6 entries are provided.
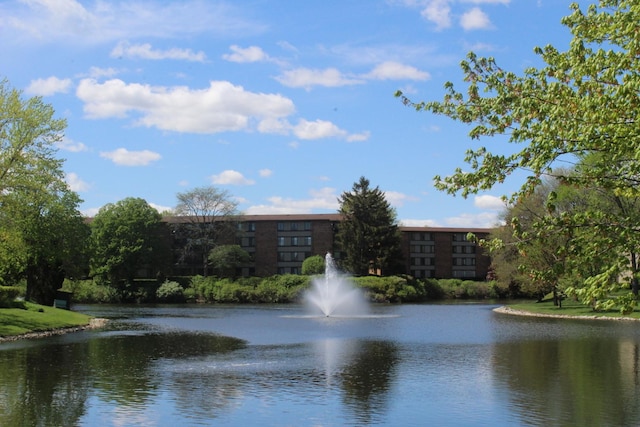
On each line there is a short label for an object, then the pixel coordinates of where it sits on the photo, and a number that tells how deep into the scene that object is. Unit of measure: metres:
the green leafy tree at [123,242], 91.31
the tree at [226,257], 97.50
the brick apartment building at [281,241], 109.12
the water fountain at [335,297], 64.29
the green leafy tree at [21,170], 38.12
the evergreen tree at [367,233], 96.06
